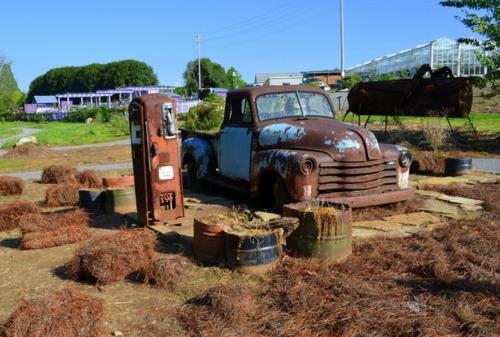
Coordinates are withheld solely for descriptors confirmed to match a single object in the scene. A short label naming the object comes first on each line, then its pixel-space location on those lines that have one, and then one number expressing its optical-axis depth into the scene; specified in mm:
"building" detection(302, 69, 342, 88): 106412
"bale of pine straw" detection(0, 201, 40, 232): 7844
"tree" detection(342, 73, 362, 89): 53859
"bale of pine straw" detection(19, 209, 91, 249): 6602
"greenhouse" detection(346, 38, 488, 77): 45625
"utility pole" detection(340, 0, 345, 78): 57319
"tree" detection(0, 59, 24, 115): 88562
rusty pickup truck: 7027
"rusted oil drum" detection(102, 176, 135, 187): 9023
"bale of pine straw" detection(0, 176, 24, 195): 10773
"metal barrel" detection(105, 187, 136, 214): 8320
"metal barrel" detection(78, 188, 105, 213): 8500
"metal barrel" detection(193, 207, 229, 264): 5449
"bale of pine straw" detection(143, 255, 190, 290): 5004
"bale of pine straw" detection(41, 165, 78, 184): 12012
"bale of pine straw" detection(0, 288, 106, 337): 3834
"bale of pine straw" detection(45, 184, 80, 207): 9289
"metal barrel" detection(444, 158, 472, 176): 11047
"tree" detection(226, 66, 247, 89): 86375
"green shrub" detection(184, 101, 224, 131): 28297
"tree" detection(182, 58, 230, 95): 101812
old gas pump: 6773
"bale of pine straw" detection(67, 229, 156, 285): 5148
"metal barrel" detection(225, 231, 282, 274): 5125
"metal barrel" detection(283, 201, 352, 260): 5348
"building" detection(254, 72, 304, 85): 89706
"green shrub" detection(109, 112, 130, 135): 34219
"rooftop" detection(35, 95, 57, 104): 114500
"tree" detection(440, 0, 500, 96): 16391
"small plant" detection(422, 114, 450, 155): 15853
